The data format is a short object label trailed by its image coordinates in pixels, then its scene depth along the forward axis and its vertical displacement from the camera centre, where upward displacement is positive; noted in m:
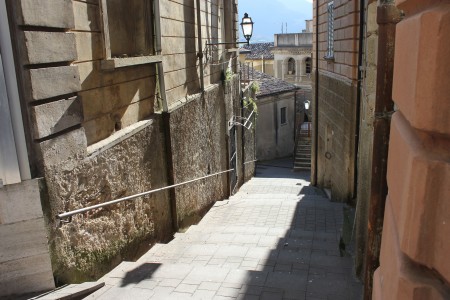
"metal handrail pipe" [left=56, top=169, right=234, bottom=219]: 4.18 -1.51
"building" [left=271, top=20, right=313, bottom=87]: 36.22 -1.06
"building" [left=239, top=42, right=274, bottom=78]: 41.76 -1.17
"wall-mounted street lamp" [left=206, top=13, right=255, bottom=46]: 13.00 +0.58
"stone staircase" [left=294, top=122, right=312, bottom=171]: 25.70 -6.46
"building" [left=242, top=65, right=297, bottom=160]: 27.66 -4.55
